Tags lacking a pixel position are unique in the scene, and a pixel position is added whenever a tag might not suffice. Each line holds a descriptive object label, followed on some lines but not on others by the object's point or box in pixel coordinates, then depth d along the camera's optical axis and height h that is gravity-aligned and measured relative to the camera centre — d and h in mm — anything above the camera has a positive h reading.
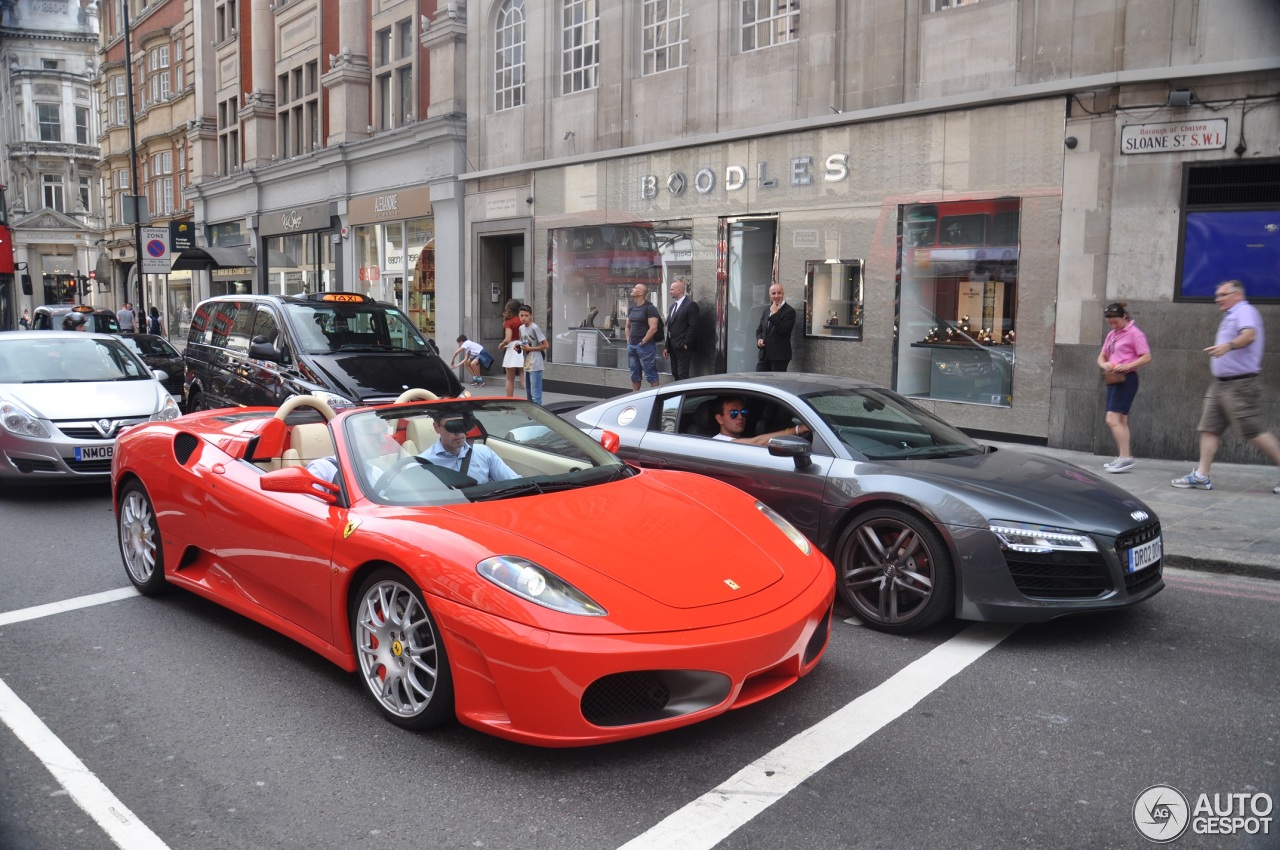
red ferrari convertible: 3637 -1091
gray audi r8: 5117 -1071
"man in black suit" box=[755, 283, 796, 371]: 13812 -408
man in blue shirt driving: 4797 -737
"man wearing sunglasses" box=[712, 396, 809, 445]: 6676 -774
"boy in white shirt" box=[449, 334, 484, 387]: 14555 -797
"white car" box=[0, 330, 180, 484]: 8984 -973
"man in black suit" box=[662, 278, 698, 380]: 15344 -384
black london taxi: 10805 -613
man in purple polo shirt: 8898 -587
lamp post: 24725 +2473
